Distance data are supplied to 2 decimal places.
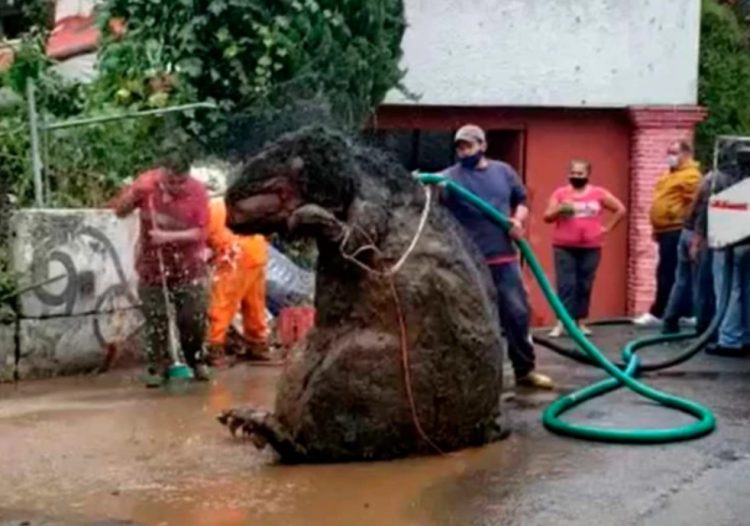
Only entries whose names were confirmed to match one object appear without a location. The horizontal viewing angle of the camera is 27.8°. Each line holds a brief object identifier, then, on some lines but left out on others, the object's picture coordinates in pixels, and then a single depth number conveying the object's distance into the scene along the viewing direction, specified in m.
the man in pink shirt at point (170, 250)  9.88
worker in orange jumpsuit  10.73
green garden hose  7.60
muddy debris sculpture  7.00
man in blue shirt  8.80
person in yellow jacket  12.76
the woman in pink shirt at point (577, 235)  12.28
